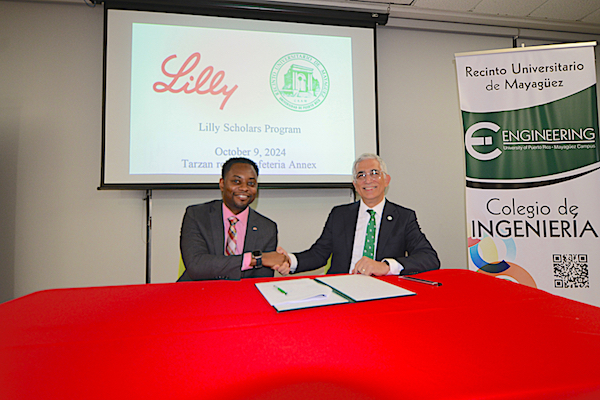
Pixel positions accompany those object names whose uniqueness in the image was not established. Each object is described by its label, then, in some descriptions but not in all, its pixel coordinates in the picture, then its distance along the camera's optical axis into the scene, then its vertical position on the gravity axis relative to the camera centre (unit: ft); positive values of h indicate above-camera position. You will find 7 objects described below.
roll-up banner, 7.91 +1.19
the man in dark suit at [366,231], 5.89 -0.37
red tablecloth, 1.51 -0.82
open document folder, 2.74 -0.77
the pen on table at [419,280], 3.43 -0.79
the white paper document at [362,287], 2.94 -0.77
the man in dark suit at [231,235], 4.70 -0.37
